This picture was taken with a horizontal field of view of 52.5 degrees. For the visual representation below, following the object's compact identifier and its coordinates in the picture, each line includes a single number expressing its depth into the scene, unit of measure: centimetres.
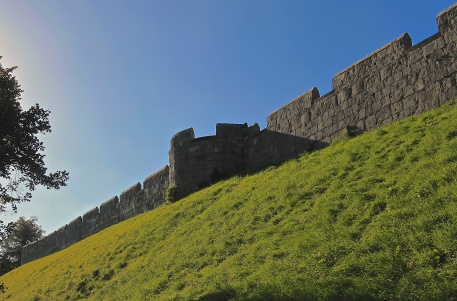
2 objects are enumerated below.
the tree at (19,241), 4328
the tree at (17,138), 1155
